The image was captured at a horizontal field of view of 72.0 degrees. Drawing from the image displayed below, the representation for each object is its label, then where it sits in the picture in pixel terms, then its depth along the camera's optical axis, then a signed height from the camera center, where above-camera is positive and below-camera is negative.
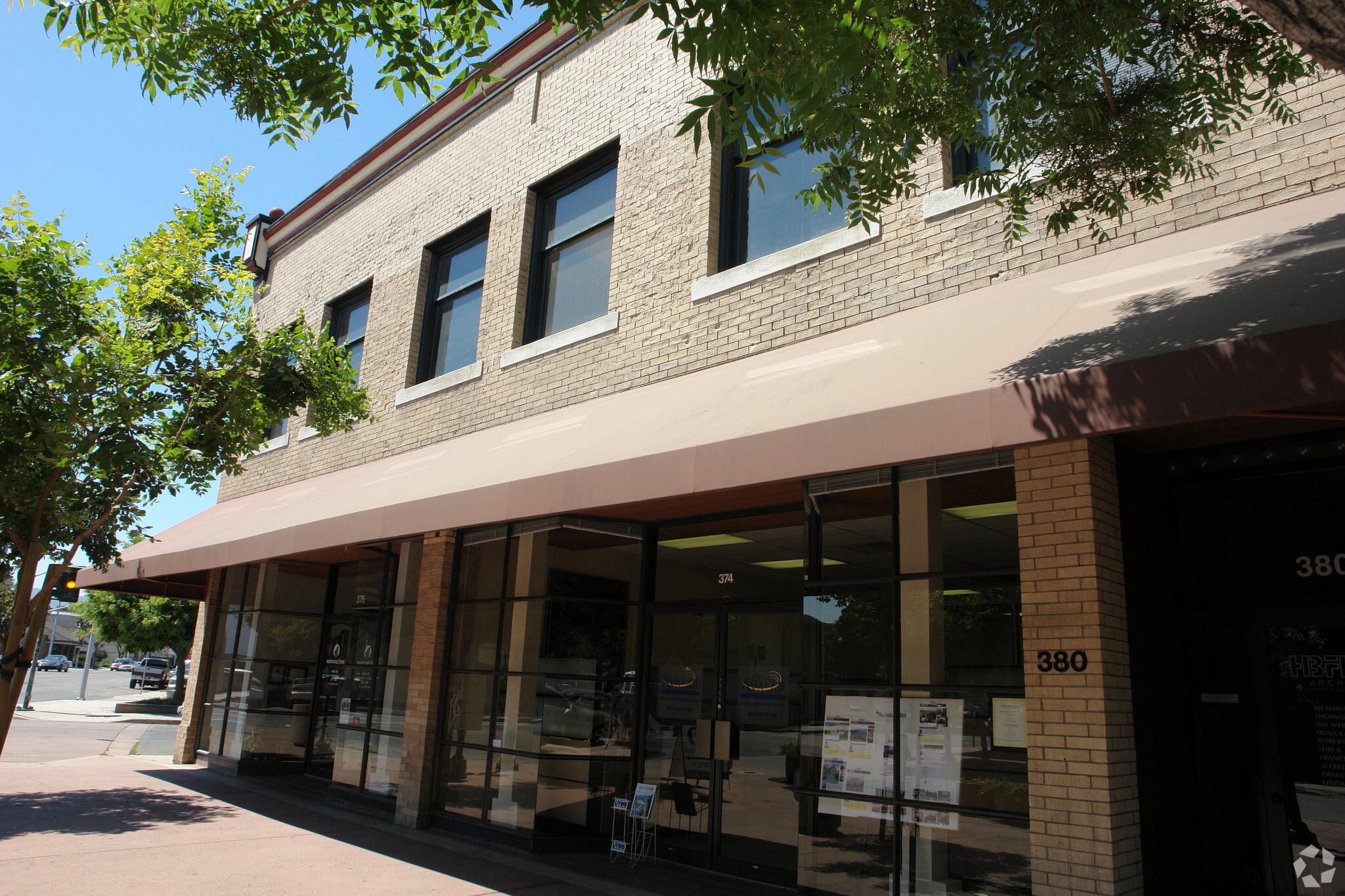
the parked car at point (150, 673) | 45.09 -1.11
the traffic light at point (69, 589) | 12.37 +0.79
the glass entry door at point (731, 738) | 7.73 -0.50
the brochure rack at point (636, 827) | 7.98 -1.33
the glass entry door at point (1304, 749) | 5.34 -0.23
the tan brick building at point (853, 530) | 5.13 +1.17
